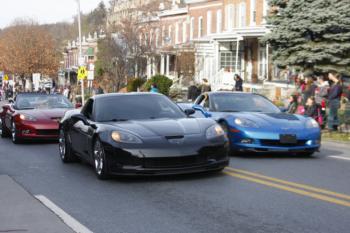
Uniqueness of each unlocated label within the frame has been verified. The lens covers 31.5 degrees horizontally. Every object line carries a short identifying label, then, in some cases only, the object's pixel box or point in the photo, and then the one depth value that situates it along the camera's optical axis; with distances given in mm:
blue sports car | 11633
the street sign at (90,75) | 38469
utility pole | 37900
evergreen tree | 27359
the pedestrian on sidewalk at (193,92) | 28781
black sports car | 8859
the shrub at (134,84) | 44406
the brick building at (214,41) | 39903
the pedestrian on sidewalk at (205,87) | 27562
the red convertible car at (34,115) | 15523
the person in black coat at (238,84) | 28461
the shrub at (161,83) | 40594
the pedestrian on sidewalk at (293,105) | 20480
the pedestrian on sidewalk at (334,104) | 17688
